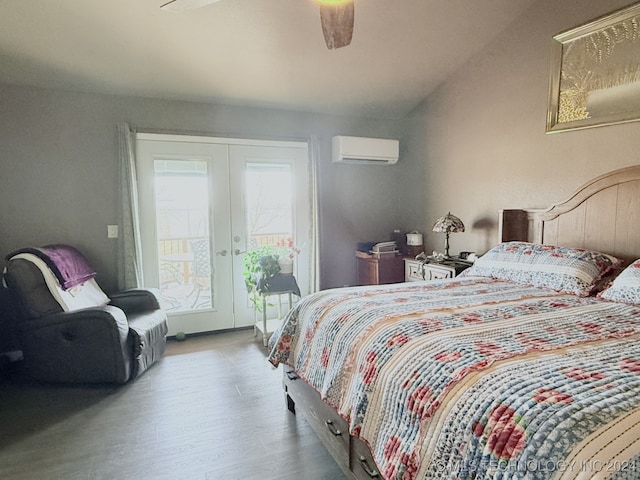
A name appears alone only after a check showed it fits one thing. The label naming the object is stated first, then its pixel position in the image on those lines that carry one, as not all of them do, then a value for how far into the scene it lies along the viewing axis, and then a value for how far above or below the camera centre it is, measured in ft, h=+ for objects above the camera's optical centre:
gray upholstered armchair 8.79 -2.73
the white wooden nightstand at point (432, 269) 10.69 -1.79
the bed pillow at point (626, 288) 6.34 -1.40
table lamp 11.40 -0.47
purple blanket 9.17 -1.24
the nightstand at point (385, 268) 13.12 -2.03
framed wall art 7.97 +3.06
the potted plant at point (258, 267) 11.30 -1.69
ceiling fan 5.89 +3.14
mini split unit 13.47 +2.21
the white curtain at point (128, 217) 11.16 -0.09
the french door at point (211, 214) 11.85 -0.06
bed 2.96 -1.62
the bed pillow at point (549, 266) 7.27 -1.22
